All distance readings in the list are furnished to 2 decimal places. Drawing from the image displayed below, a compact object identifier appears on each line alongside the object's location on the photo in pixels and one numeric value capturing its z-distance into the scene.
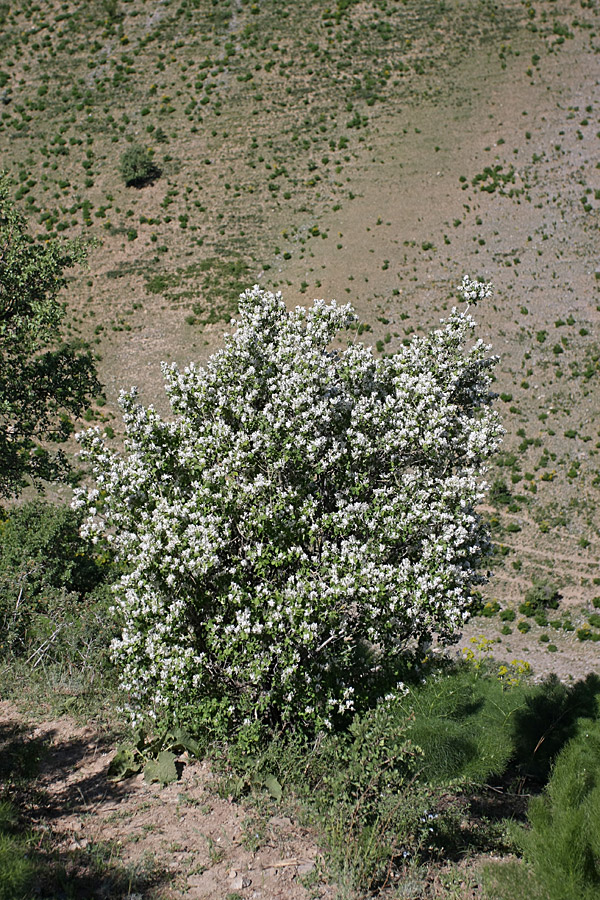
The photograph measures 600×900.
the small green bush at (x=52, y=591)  10.09
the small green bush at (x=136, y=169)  34.50
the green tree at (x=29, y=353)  12.88
